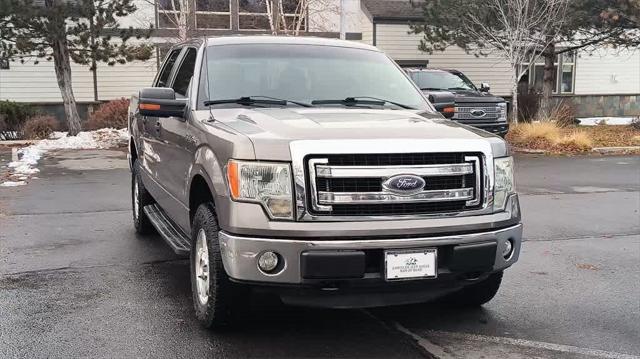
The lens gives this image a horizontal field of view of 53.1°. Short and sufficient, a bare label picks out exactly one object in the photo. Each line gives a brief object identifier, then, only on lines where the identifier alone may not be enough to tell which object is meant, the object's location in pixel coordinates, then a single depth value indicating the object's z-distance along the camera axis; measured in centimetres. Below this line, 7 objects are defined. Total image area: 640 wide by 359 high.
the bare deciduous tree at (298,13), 2180
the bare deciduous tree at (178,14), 2042
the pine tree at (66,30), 1548
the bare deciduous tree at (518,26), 1755
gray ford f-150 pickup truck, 350
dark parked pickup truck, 1436
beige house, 2219
